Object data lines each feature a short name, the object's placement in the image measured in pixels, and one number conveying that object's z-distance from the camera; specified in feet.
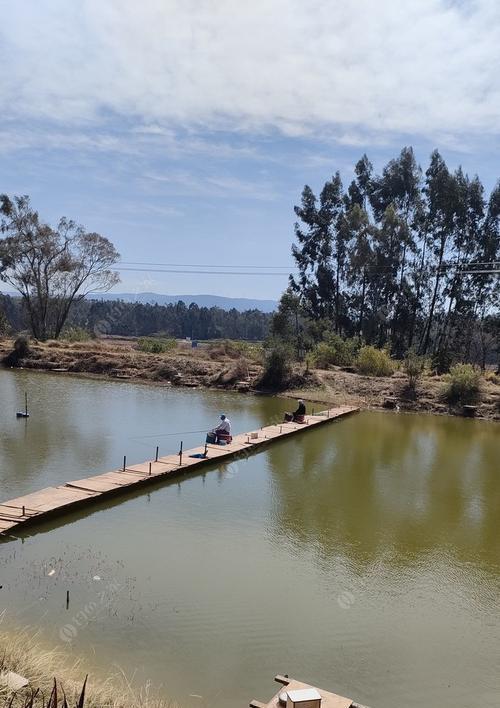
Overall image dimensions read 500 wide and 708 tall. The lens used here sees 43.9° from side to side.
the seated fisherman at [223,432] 49.39
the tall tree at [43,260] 119.96
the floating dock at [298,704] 16.46
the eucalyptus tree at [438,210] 110.42
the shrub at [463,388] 80.18
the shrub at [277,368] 89.25
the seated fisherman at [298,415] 61.72
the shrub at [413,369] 84.60
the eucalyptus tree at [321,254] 124.86
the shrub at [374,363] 91.66
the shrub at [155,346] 112.47
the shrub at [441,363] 94.27
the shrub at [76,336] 123.91
